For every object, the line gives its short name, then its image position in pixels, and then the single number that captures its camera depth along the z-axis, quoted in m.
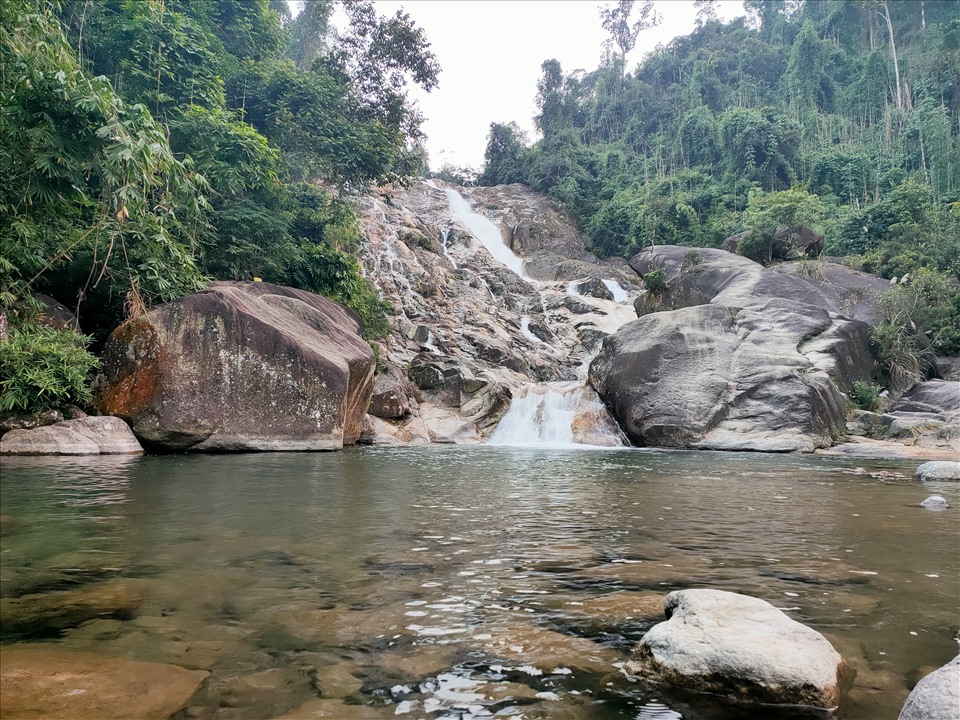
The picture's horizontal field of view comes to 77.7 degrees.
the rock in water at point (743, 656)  2.20
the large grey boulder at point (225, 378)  10.91
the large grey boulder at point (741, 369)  14.77
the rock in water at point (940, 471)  8.96
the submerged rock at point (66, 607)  2.75
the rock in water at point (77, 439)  9.61
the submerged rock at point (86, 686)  2.00
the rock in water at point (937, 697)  1.76
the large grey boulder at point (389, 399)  16.59
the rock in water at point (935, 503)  6.47
